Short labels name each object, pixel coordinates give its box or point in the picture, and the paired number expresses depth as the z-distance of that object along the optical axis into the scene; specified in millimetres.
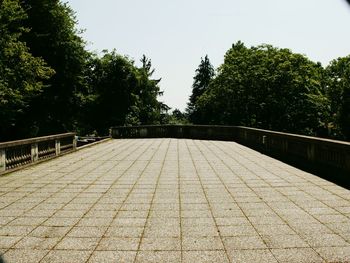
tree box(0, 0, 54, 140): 21750
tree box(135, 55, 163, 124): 48750
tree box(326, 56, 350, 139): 36906
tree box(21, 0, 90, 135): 26734
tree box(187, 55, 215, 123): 81025
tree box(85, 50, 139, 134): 42156
